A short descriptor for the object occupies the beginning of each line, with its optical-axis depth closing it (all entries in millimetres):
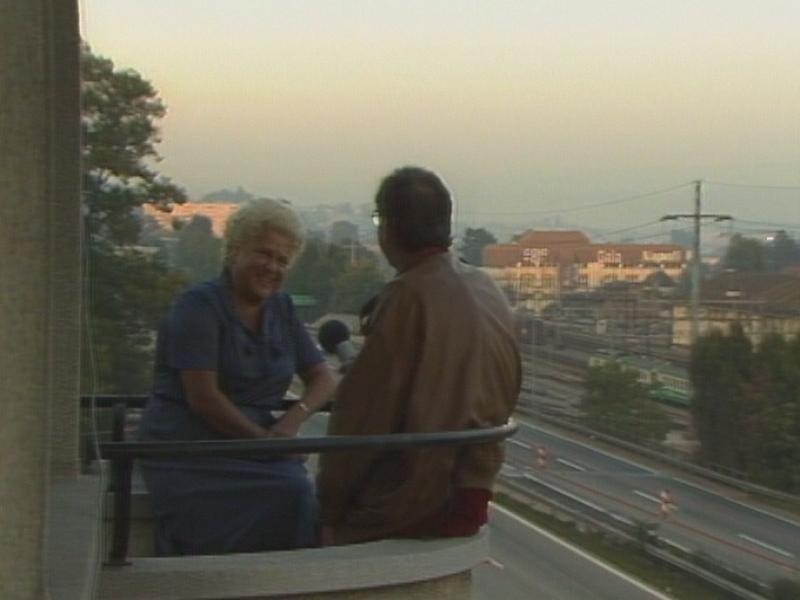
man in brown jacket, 3979
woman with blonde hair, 4211
